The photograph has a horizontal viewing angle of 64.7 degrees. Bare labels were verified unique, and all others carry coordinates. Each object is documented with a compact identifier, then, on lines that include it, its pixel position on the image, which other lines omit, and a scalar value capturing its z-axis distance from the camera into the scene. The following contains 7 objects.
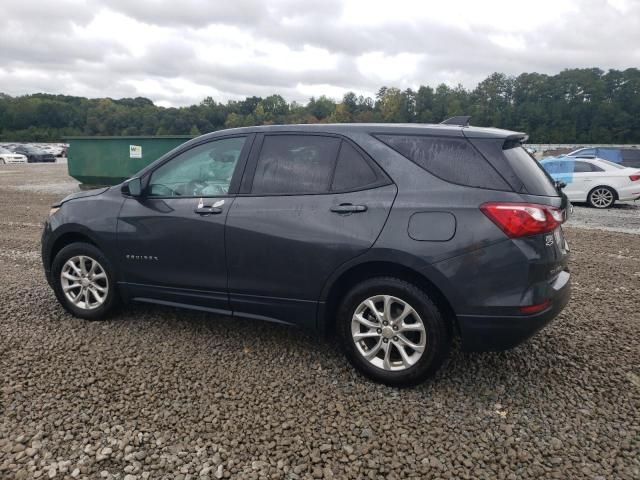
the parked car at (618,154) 21.50
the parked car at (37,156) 39.47
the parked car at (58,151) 49.08
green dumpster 15.66
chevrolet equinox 3.01
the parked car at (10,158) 34.88
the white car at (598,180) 13.40
